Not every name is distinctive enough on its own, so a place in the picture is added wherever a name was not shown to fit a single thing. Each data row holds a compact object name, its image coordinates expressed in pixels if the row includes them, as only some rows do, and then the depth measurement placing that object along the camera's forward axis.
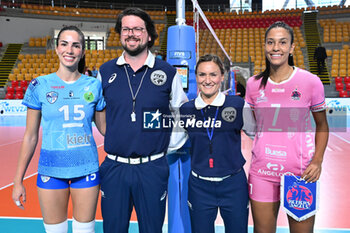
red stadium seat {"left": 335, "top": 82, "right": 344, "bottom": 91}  14.53
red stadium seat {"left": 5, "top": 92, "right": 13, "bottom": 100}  15.12
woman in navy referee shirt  2.03
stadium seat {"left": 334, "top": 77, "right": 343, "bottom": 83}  14.95
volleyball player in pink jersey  1.96
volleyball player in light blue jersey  1.98
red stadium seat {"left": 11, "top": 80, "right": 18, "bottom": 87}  15.90
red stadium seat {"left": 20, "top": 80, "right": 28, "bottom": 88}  15.51
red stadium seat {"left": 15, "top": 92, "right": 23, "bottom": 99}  14.95
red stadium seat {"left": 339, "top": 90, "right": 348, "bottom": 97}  13.96
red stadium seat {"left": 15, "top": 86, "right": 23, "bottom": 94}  15.19
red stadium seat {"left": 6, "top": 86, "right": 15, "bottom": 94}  15.35
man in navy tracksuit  1.96
